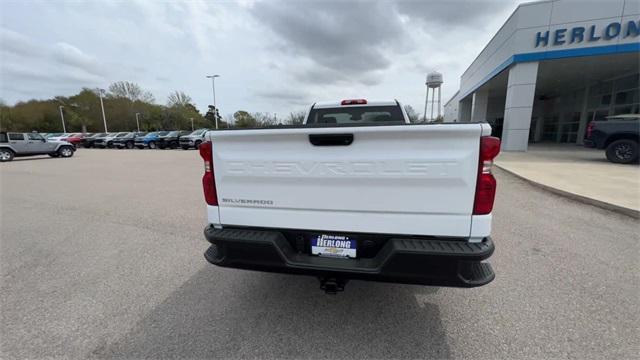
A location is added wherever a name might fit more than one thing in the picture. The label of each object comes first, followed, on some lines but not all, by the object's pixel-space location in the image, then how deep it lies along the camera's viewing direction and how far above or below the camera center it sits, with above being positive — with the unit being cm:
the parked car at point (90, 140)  3284 -89
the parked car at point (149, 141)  2888 -97
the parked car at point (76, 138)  3221 -63
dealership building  1249 +330
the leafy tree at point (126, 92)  6300 +920
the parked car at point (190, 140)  2487 -79
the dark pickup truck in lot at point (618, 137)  995 -41
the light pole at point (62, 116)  5526 +325
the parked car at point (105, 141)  3178 -100
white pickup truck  185 -52
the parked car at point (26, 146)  1662 -80
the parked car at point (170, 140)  2697 -83
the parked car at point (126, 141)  3062 -99
